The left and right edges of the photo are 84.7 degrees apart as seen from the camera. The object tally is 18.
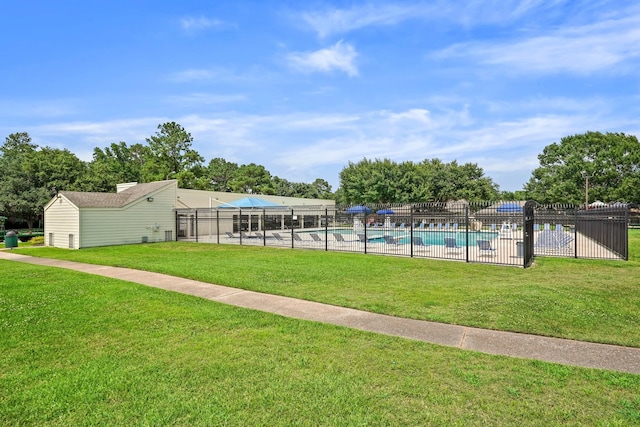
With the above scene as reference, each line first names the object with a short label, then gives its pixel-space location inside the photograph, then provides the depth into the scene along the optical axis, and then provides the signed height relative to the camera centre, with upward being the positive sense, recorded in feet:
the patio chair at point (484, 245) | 46.39 -4.64
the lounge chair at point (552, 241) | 50.60 -4.72
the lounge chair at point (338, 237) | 60.23 -4.36
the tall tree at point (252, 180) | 186.50 +18.63
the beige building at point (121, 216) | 63.57 -0.21
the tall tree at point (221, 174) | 214.48 +25.02
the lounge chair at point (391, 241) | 56.31 -4.71
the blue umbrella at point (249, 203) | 76.02 +2.42
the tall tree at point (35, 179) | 106.32 +12.08
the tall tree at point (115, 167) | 120.57 +21.89
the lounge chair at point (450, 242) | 50.93 -4.60
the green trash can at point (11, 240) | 62.59 -4.14
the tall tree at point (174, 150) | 153.48 +28.62
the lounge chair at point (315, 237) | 61.29 -4.27
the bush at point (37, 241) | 71.92 -5.10
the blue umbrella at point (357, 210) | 49.69 +0.38
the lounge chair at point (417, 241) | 53.06 -4.56
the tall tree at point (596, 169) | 141.18 +16.67
